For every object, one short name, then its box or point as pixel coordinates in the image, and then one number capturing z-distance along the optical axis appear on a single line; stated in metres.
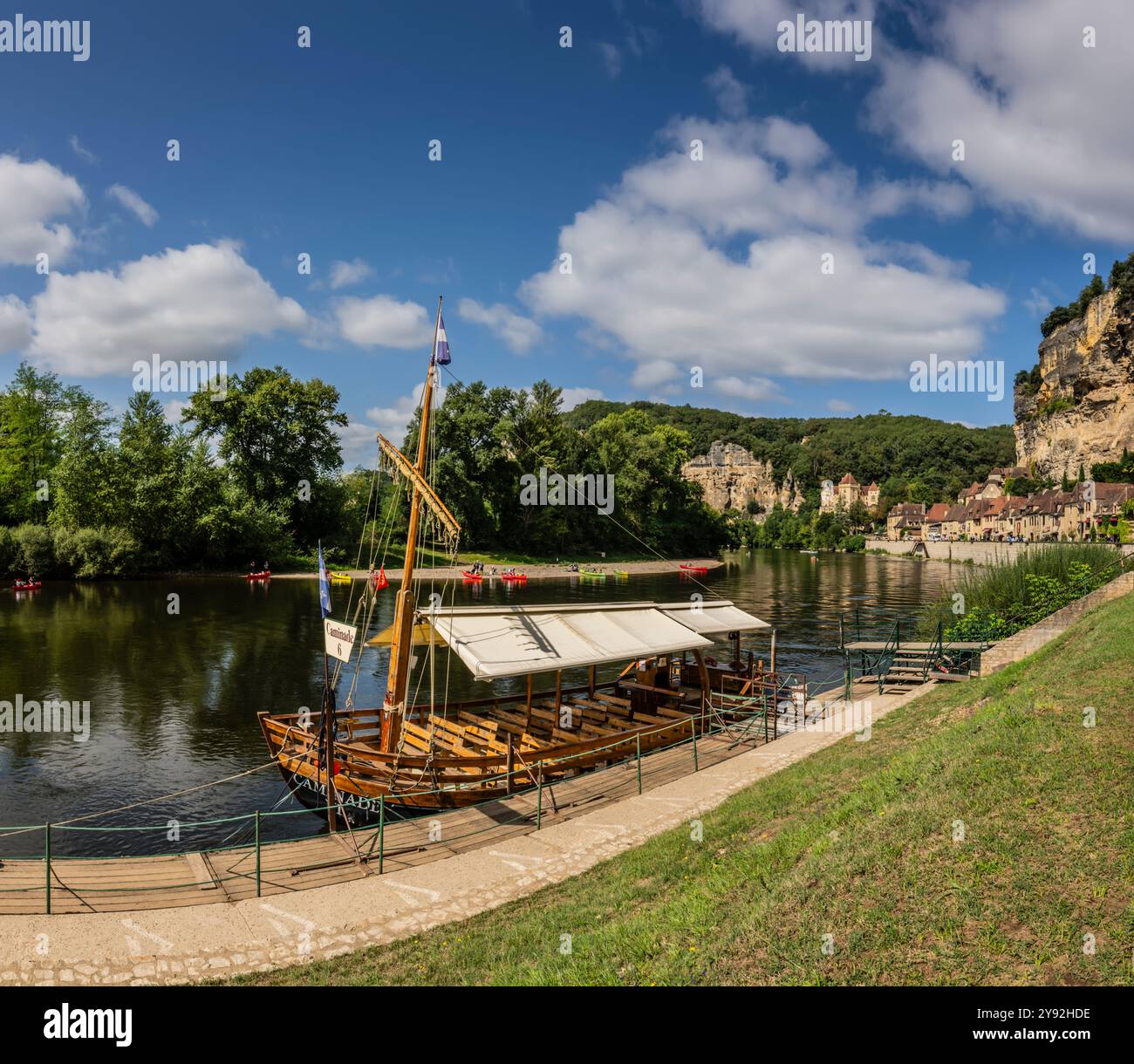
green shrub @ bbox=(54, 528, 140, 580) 62.34
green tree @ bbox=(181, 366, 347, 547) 74.69
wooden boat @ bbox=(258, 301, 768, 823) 15.20
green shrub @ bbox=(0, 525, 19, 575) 59.69
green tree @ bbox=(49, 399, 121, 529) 66.69
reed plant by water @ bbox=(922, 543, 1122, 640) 30.58
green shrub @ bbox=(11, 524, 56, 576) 60.04
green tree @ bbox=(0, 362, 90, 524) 70.38
